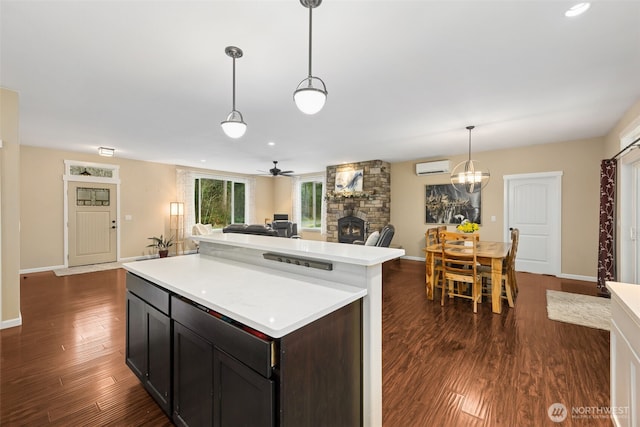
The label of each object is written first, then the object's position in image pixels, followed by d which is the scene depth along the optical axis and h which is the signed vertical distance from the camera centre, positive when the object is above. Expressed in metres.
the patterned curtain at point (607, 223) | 3.91 -0.17
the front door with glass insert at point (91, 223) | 5.82 -0.27
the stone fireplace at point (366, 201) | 6.80 +0.28
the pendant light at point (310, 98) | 1.71 +0.75
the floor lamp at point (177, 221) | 7.42 -0.29
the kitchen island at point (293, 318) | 1.05 -0.50
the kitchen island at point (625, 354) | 1.16 -0.70
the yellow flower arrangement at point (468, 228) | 3.87 -0.24
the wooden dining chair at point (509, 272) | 3.51 -0.82
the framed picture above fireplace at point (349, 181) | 7.06 +0.85
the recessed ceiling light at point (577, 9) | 1.66 +1.30
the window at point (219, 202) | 8.18 +0.31
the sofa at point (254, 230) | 4.25 -0.31
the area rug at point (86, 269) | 5.36 -1.24
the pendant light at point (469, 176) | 4.13 +0.57
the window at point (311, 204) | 9.09 +0.26
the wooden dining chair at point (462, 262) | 3.34 -0.66
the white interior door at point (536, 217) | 5.08 -0.11
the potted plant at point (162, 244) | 6.75 -0.90
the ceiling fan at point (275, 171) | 6.61 +1.02
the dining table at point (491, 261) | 3.27 -0.65
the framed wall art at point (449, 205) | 5.97 +0.15
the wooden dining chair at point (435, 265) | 3.87 -0.79
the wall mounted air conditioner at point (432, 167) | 6.14 +1.06
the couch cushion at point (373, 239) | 4.81 -0.51
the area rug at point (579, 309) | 3.04 -1.25
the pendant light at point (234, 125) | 2.20 +0.75
